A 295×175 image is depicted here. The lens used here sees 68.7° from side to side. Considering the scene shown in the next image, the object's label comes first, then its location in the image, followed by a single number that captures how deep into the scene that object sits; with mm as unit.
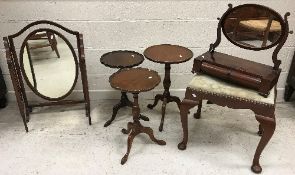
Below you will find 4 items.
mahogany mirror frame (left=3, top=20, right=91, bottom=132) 1634
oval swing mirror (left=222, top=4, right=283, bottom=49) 1422
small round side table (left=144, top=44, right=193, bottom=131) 1634
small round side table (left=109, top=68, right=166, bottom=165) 1478
